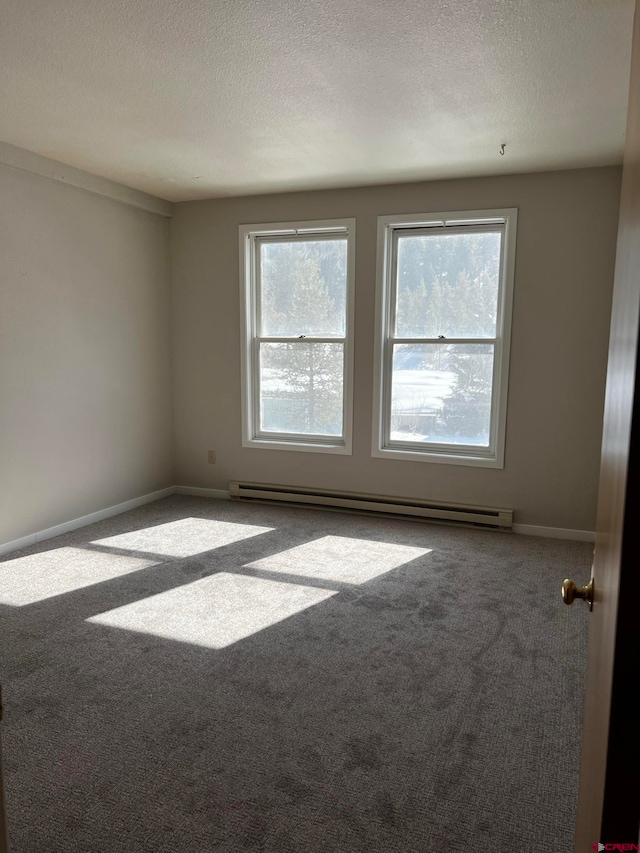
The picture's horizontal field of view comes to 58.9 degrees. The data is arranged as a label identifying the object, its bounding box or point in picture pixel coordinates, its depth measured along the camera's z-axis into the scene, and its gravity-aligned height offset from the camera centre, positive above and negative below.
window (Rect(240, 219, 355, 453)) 4.72 +0.16
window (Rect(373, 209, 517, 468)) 4.27 +0.15
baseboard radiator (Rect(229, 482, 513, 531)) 4.38 -1.23
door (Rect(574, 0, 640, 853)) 0.59 -0.26
